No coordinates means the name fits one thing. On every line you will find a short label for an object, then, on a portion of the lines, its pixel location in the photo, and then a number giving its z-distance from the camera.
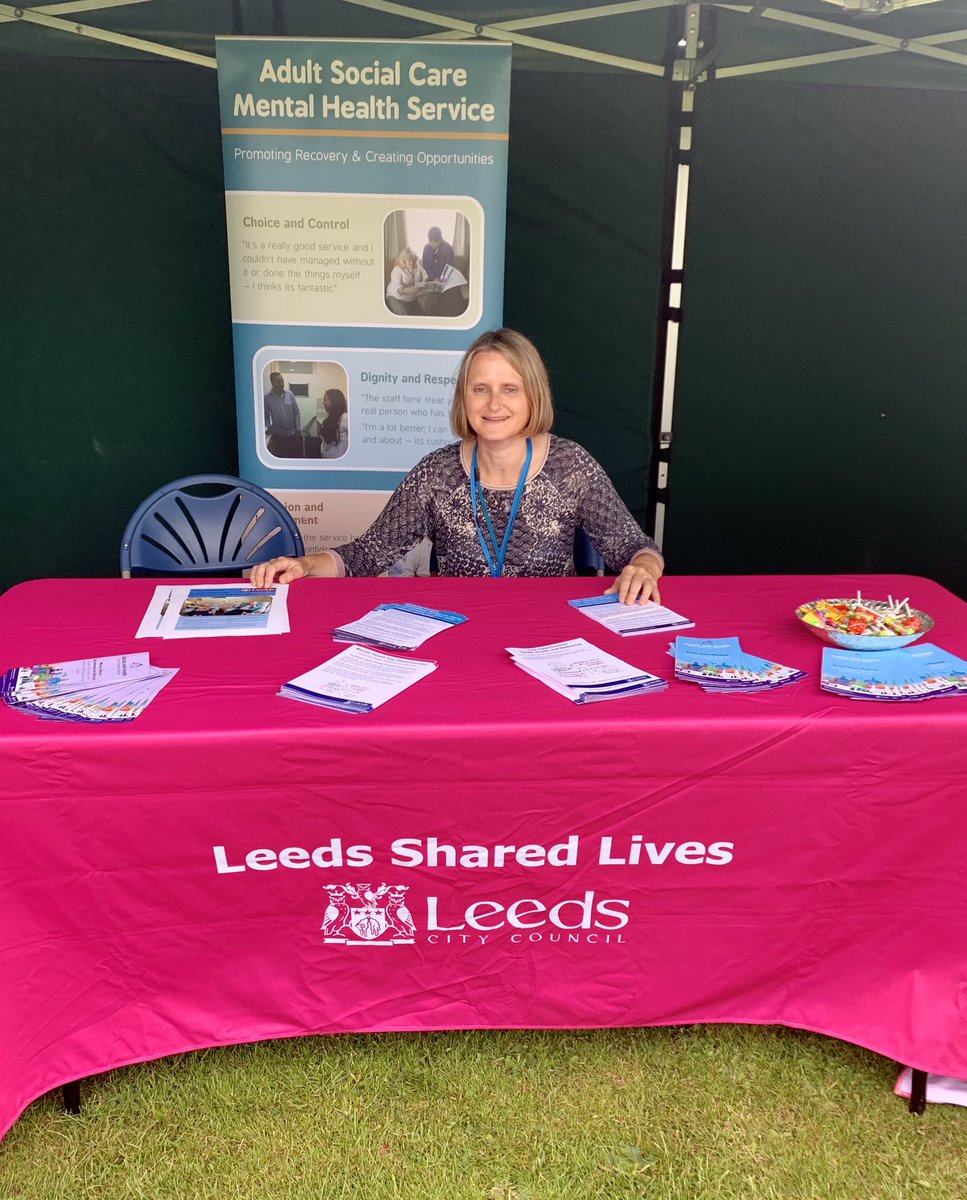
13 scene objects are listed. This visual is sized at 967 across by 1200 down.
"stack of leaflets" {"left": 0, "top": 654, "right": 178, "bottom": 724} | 1.34
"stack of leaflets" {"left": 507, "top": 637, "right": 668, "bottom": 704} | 1.43
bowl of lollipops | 1.60
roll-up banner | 2.94
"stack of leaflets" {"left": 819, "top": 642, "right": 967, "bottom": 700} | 1.43
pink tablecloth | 1.31
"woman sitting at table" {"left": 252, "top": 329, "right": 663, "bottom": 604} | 2.20
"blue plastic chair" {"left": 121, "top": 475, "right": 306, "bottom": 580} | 2.37
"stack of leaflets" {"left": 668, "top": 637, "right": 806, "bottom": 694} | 1.46
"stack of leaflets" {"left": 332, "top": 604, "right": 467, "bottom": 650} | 1.65
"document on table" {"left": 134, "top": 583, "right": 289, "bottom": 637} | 1.70
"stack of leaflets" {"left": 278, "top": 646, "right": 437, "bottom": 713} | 1.39
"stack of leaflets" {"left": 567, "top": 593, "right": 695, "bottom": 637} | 1.74
